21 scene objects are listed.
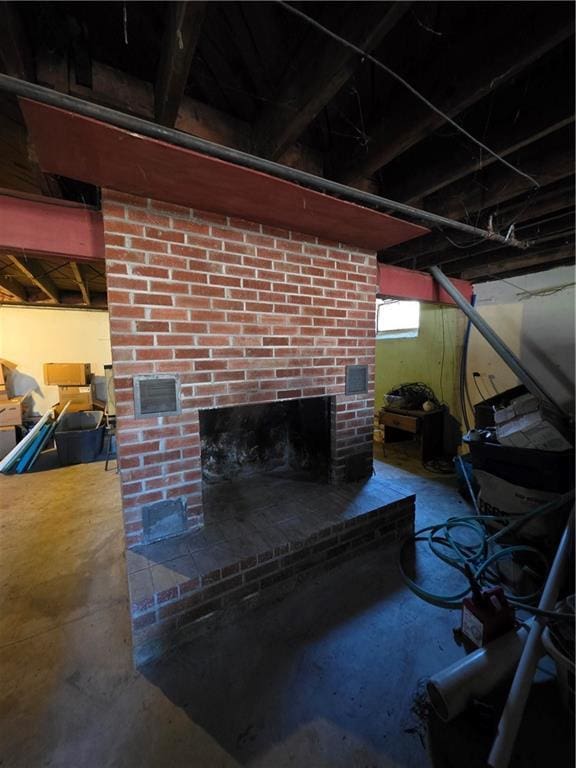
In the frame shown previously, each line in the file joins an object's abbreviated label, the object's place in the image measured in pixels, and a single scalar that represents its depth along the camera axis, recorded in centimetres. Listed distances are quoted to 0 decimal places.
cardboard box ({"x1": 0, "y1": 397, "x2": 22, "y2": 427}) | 445
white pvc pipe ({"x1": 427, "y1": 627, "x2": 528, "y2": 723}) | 111
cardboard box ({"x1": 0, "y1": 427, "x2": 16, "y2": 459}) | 432
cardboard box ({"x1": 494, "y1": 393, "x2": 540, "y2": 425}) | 239
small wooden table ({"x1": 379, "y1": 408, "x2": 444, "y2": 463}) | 381
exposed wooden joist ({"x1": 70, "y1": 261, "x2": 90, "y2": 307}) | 309
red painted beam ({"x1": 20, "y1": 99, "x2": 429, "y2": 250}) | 105
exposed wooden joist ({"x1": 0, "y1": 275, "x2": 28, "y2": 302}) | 387
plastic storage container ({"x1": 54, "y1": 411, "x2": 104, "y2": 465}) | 395
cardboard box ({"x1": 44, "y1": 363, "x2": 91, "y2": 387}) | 512
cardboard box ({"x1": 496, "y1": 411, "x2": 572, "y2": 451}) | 191
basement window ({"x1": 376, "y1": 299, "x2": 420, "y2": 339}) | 451
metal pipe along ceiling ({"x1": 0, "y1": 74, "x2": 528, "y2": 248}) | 84
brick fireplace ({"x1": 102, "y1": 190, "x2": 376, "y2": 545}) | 159
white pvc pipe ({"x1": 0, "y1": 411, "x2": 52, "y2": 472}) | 350
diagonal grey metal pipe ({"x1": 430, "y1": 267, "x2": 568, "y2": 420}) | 238
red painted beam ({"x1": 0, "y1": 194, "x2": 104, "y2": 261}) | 148
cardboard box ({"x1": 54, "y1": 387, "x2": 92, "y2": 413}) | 512
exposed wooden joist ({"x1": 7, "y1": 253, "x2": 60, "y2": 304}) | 292
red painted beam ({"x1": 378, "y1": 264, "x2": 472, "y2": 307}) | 271
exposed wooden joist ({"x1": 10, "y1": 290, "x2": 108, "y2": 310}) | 469
